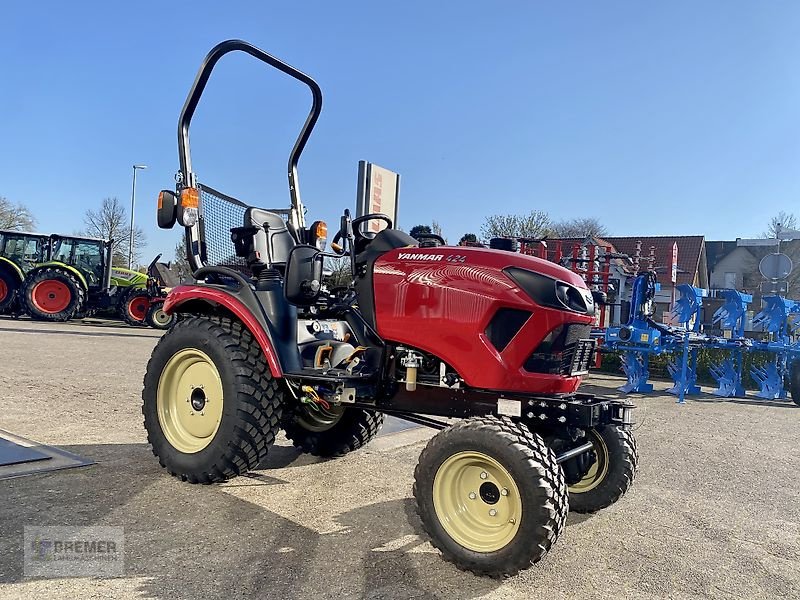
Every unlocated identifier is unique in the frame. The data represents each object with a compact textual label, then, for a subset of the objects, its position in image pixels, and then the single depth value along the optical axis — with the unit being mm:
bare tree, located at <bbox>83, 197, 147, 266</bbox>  36419
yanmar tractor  2936
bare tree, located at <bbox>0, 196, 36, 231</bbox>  38991
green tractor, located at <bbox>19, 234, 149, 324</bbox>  17250
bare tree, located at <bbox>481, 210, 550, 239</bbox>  28633
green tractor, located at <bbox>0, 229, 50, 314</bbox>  17812
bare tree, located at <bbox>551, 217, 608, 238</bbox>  46812
